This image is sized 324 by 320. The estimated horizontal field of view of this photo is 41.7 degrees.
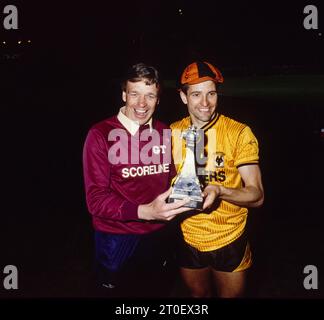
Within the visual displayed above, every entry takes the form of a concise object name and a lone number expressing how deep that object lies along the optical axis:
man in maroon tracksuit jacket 2.31
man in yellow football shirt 2.41
